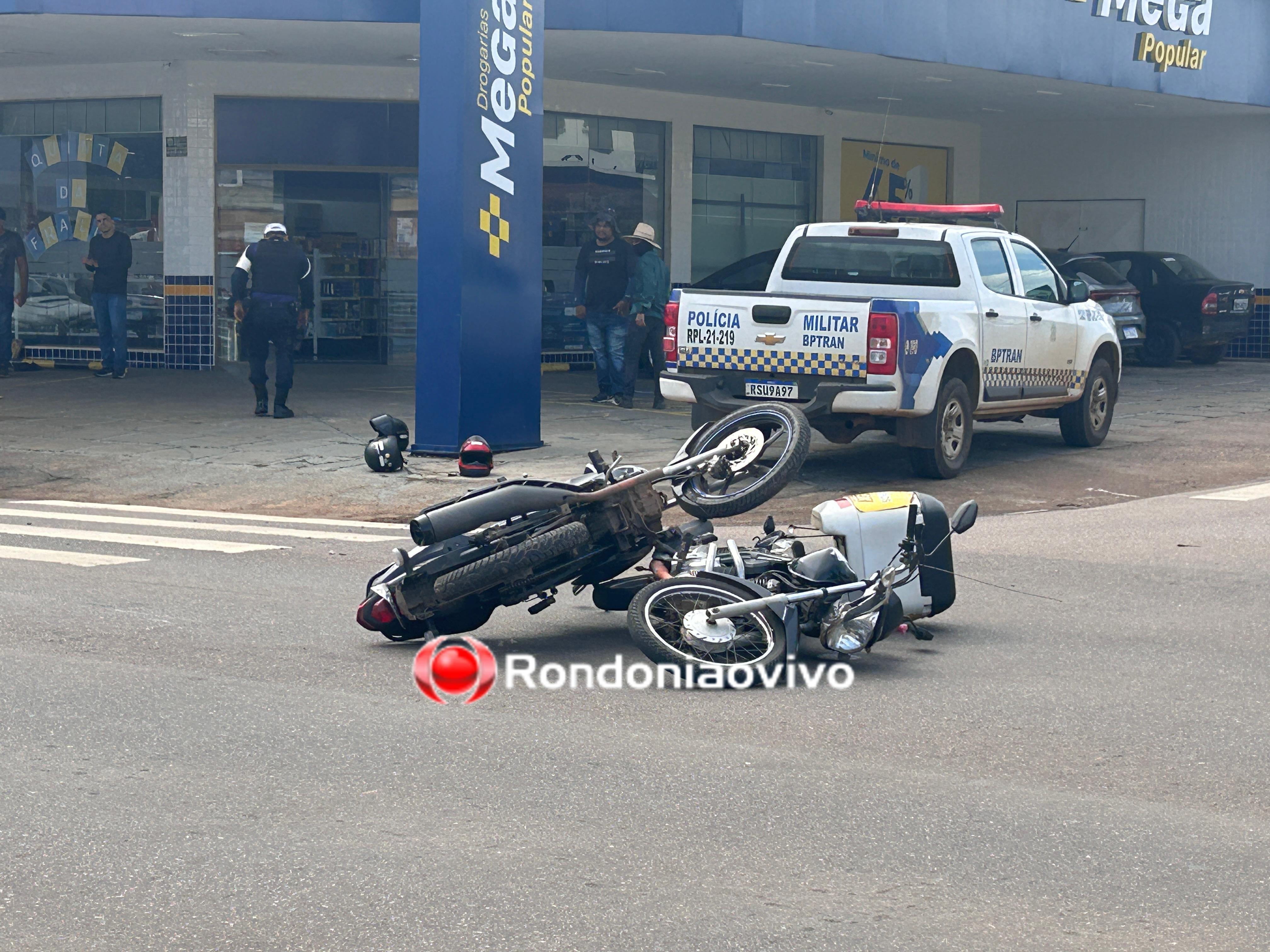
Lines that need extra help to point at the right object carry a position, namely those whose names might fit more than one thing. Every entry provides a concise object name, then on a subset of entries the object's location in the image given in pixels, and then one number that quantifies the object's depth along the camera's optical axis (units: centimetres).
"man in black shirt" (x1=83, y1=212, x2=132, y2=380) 2088
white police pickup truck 1245
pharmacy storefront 1947
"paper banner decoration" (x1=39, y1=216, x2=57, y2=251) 2291
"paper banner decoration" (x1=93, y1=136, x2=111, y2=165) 2239
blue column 1413
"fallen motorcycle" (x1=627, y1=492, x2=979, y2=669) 689
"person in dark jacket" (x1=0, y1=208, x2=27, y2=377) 2161
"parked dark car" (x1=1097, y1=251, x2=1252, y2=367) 2514
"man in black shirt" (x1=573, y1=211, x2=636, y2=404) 1833
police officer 1622
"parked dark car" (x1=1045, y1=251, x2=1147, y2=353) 2369
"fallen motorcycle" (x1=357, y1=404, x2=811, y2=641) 719
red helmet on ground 1309
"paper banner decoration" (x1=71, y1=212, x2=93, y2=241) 2259
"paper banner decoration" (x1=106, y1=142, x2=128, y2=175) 2230
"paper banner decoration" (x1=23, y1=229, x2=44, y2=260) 2305
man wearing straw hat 1828
